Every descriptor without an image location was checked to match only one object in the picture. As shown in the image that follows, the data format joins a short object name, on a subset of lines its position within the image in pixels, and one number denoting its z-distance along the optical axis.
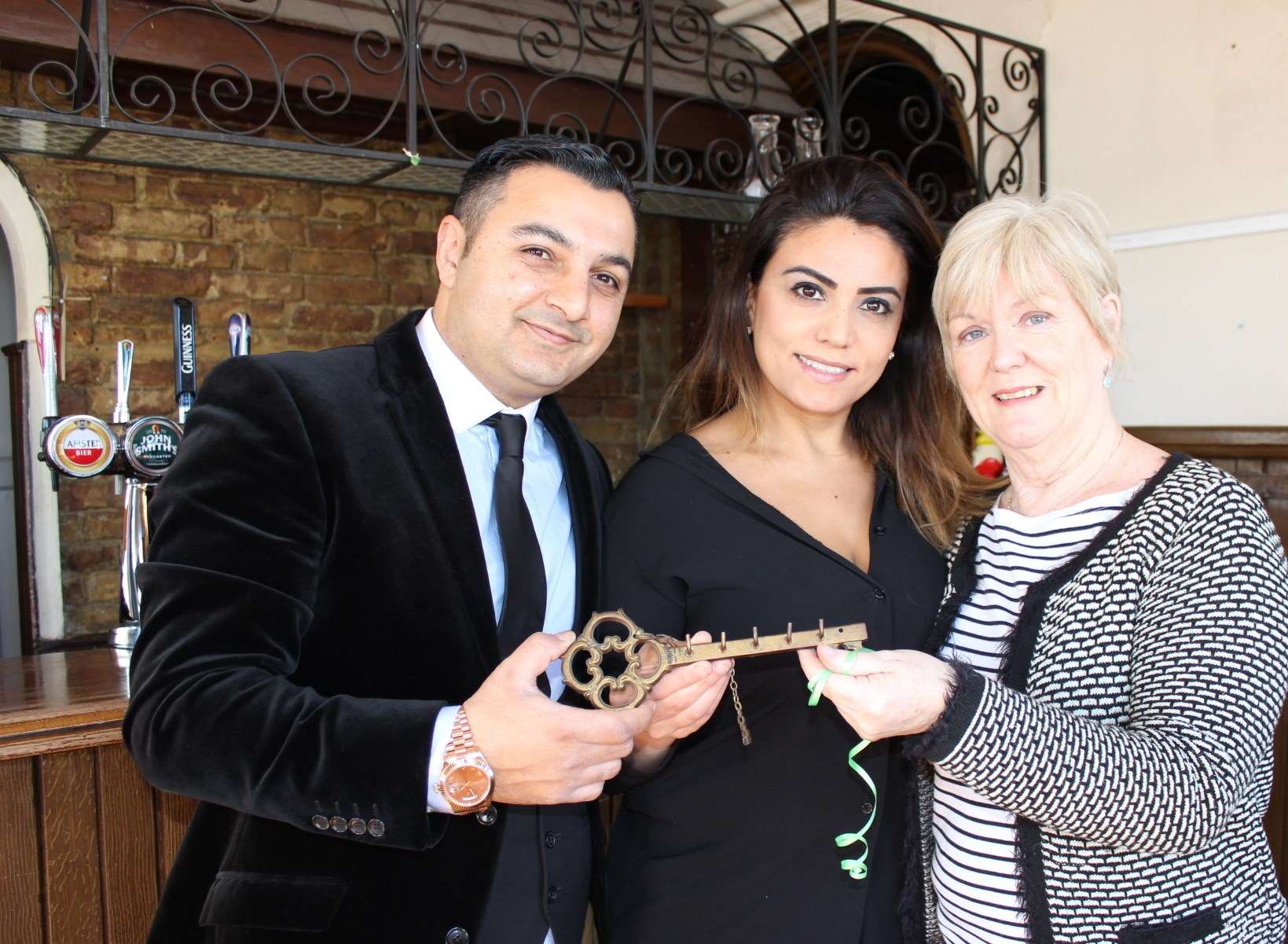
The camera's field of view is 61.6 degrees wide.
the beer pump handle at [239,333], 2.62
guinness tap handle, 2.61
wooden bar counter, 1.92
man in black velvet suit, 1.29
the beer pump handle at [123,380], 2.64
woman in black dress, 1.73
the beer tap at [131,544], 2.59
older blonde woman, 1.28
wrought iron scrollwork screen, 2.79
